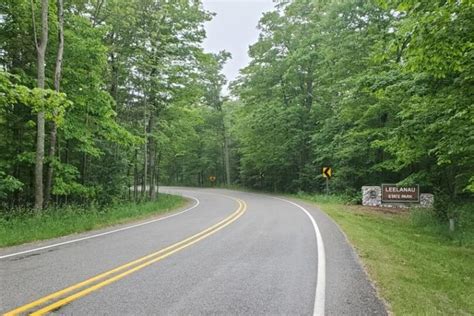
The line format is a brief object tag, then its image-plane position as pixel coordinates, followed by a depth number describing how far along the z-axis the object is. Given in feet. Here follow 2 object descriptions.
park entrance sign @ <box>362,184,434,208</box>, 64.49
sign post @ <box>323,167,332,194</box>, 88.53
